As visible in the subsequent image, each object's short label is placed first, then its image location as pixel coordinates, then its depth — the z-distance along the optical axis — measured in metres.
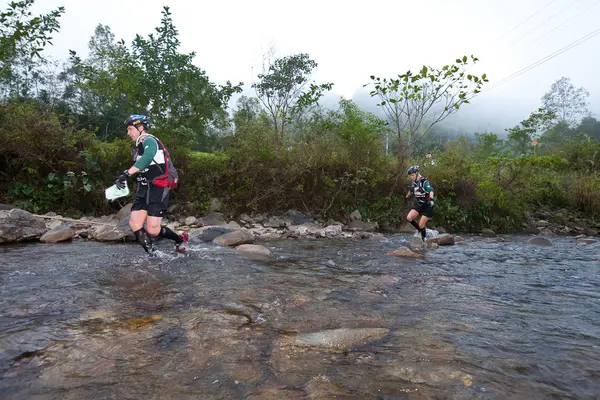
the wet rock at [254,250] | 7.68
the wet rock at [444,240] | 10.73
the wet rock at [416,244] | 9.53
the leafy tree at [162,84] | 11.07
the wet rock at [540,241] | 11.33
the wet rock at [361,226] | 13.74
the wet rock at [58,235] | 8.32
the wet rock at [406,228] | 14.11
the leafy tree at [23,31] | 10.38
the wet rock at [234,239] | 8.93
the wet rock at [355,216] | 14.31
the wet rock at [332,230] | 11.91
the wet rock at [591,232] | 15.62
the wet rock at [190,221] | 11.98
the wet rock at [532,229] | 15.68
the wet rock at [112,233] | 8.86
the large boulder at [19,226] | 7.85
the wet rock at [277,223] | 12.93
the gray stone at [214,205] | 13.20
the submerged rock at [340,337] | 3.01
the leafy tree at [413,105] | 14.09
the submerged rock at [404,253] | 8.10
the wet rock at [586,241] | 11.89
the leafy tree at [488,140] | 30.52
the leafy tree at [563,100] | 57.47
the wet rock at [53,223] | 9.63
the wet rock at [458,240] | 11.60
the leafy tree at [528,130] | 31.64
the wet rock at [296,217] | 13.48
